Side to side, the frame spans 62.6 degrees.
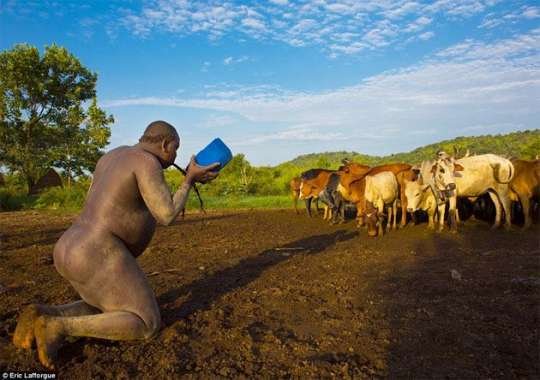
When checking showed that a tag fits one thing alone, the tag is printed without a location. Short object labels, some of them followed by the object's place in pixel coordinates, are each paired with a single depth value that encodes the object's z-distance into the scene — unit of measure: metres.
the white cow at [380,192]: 11.38
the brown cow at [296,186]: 18.08
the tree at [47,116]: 26.34
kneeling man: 3.63
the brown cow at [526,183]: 11.29
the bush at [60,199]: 22.86
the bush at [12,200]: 22.44
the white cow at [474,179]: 11.31
